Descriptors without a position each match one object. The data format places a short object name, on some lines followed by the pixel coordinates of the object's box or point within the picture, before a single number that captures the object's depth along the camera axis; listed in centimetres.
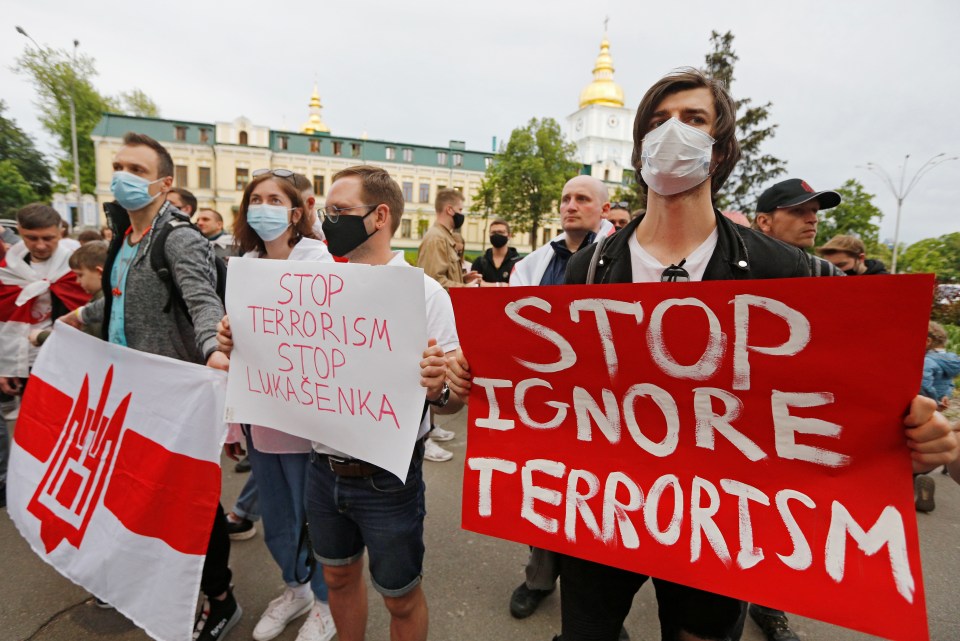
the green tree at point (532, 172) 3297
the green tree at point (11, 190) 3162
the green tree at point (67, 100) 3025
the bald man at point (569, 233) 275
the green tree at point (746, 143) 2178
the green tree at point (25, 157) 3644
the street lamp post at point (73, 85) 2076
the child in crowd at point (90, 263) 301
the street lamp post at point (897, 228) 2169
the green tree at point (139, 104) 3978
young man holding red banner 133
